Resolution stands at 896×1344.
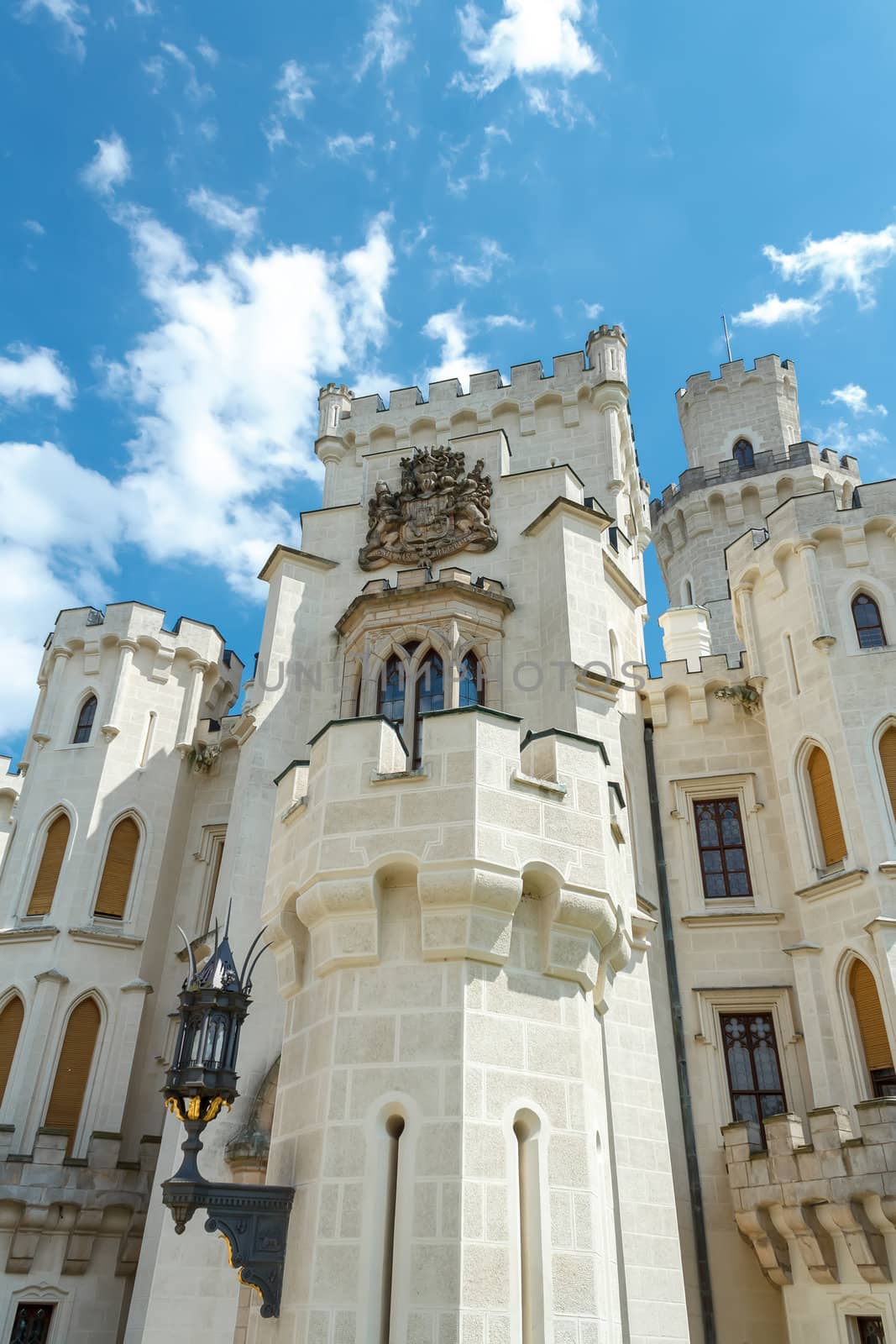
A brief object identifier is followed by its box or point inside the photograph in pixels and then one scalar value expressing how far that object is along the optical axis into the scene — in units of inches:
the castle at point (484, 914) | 292.5
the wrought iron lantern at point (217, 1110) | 285.1
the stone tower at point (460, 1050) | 272.5
